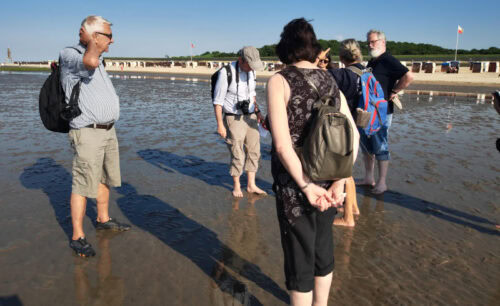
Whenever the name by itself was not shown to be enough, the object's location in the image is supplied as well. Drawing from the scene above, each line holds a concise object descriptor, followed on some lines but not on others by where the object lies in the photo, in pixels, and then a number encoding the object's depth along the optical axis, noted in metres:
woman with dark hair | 1.94
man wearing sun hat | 4.67
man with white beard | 4.51
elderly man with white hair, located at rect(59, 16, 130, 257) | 3.02
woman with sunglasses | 4.35
